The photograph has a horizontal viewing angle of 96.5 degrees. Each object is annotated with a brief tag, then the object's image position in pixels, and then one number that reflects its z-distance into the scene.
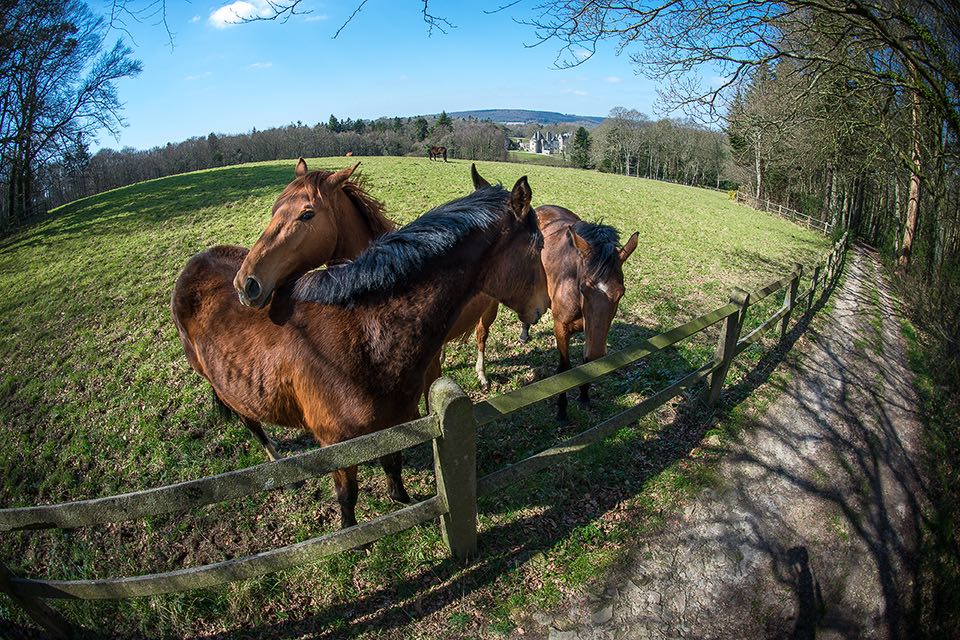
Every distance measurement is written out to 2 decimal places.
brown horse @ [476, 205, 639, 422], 4.41
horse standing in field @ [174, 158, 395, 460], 2.98
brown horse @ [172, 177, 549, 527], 2.80
